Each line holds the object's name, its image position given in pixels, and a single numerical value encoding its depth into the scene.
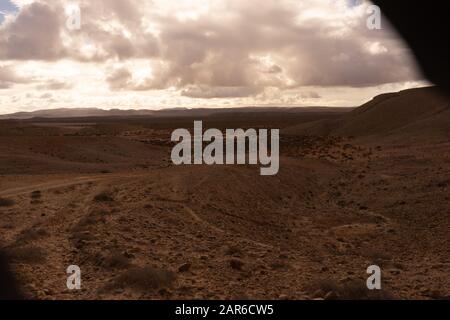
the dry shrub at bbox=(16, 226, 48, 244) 7.66
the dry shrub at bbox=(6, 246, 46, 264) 6.74
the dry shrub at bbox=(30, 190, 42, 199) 10.97
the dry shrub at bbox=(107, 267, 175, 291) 5.87
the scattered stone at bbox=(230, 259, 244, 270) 6.72
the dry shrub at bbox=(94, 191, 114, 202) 10.44
